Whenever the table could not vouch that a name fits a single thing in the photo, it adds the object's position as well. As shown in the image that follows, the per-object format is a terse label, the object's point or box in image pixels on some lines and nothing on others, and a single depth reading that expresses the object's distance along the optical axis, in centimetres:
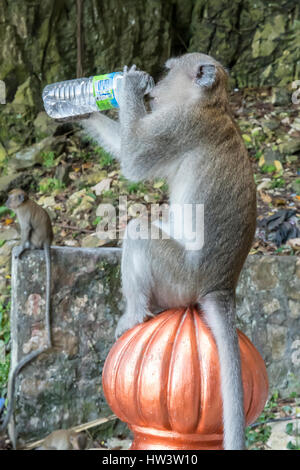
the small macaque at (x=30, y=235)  456
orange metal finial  166
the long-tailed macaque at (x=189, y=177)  243
